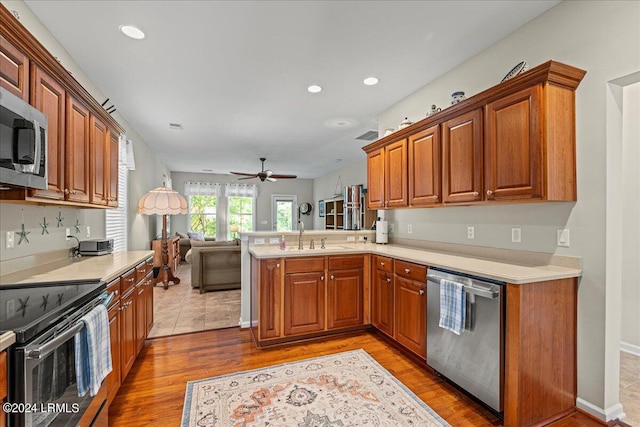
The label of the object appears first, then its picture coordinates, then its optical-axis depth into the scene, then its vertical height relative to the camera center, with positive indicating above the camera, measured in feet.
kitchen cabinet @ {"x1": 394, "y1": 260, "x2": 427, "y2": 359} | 8.64 -2.68
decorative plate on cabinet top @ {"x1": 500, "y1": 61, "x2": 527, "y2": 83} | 7.39 +3.50
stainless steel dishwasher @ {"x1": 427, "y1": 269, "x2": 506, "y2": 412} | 6.43 -2.90
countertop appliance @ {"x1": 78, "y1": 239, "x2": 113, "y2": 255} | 9.37 -0.98
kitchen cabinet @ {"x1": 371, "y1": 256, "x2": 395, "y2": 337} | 10.14 -2.72
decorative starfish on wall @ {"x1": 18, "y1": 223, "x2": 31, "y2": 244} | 7.06 -0.47
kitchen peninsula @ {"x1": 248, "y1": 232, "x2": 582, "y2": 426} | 6.24 -2.39
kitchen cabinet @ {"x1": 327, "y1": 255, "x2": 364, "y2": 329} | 10.86 -2.70
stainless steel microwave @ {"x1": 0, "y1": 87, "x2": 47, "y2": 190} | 4.79 +1.18
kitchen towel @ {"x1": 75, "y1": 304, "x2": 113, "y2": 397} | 4.77 -2.20
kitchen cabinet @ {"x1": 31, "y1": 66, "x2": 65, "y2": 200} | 6.03 +1.99
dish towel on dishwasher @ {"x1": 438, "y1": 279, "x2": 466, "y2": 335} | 7.13 -2.13
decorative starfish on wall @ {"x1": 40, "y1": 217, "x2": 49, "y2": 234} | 7.98 -0.27
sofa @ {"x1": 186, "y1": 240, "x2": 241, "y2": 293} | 17.29 -2.88
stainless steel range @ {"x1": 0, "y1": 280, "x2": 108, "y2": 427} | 3.64 -1.69
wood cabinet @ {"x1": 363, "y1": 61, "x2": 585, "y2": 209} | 6.64 +1.78
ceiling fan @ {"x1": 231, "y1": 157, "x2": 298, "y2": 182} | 22.68 +2.86
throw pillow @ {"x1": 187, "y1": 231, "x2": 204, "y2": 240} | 28.63 -1.89
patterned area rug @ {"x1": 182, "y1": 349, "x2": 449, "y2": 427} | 6.54 -4.30
